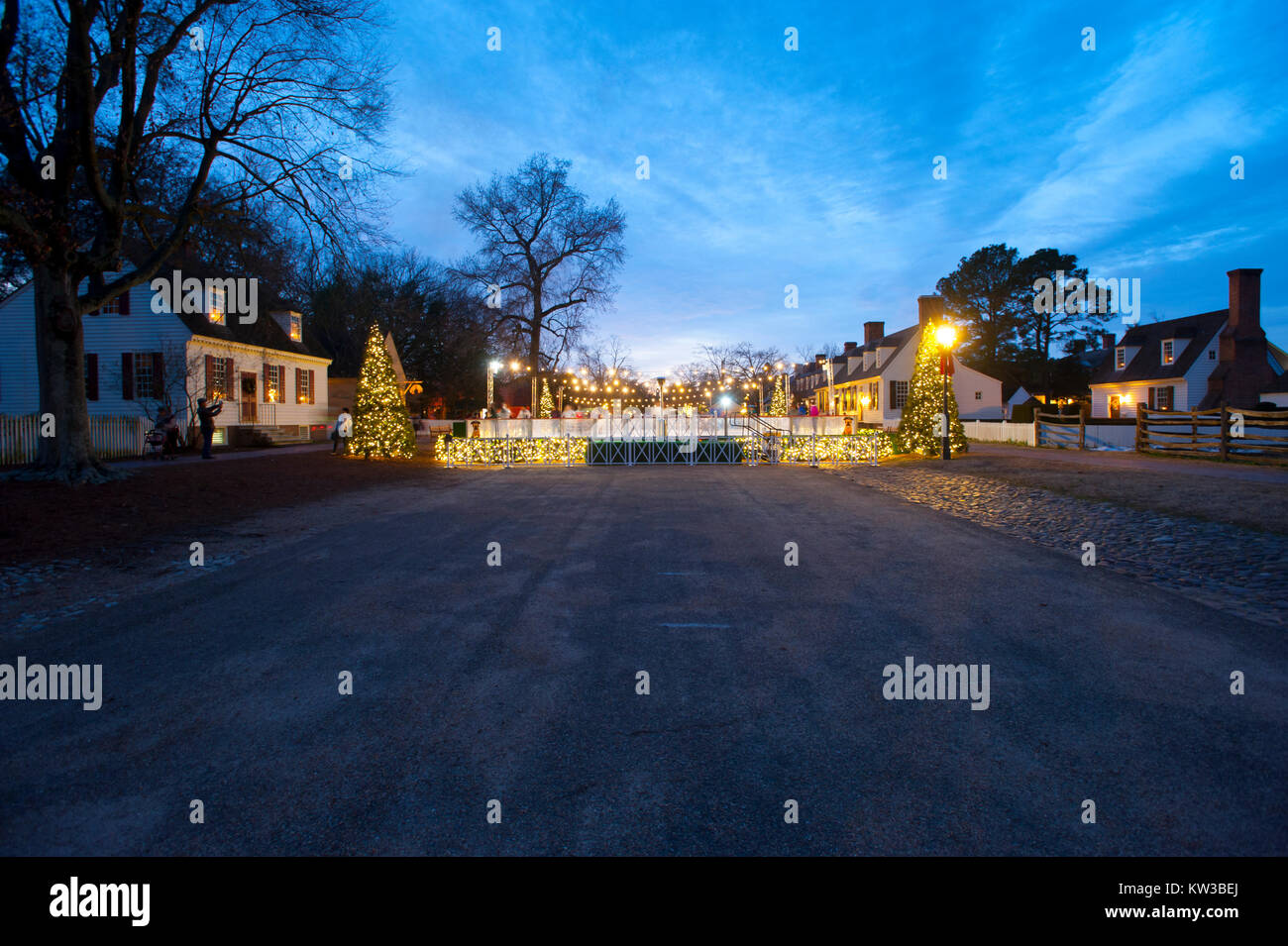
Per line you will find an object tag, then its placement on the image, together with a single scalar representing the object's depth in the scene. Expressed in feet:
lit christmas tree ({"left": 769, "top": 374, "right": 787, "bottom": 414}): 155.84
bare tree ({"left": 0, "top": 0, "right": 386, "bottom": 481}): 42.29
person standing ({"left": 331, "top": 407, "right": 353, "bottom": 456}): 83.92
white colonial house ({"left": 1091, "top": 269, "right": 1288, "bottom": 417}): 120.88
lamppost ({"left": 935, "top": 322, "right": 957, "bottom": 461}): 78.33
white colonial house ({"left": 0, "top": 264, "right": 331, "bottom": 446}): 85.87
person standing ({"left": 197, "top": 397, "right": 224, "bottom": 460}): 72.61
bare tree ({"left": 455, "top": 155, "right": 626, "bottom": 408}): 130.00
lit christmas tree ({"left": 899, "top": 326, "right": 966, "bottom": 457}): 83.28
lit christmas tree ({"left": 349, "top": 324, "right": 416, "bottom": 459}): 79.66
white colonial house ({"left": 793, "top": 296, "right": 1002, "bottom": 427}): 158.30
